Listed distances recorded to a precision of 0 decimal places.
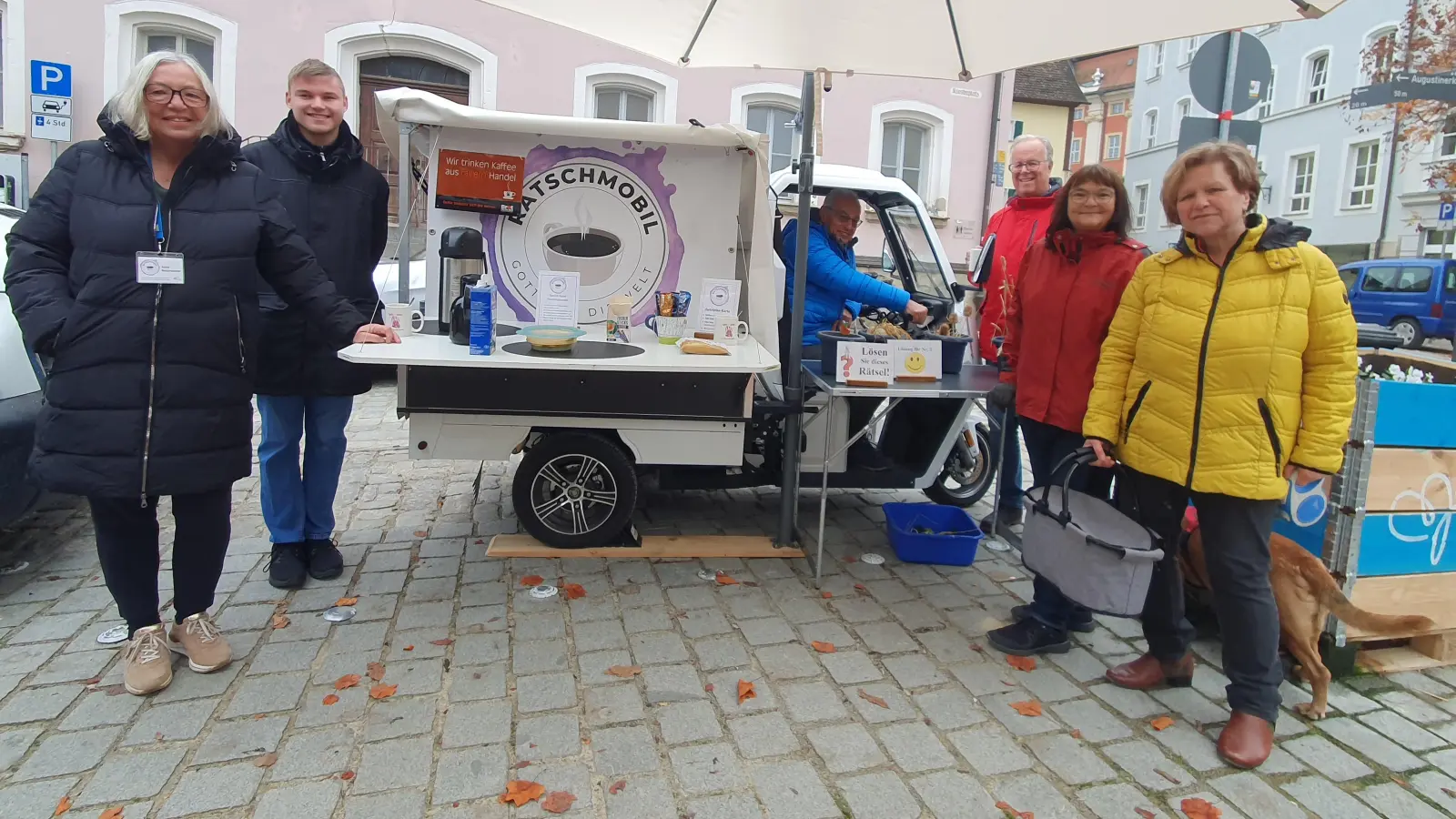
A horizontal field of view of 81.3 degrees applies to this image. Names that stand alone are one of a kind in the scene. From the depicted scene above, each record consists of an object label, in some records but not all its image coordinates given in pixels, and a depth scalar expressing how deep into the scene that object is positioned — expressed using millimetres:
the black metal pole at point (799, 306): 3775
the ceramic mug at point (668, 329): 3945
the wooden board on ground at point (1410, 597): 3055
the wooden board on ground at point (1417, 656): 3137
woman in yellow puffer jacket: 2414
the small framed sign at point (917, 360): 3736
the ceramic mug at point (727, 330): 3936
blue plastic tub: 4012
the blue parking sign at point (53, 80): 8430
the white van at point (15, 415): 3166
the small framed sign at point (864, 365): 3625
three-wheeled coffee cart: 3611
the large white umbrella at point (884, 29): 2951
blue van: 15977
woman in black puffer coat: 2490
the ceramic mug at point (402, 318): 3629
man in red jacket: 4246
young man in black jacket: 3301
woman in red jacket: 3037
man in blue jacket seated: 4105
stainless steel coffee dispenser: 3676
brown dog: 2854
